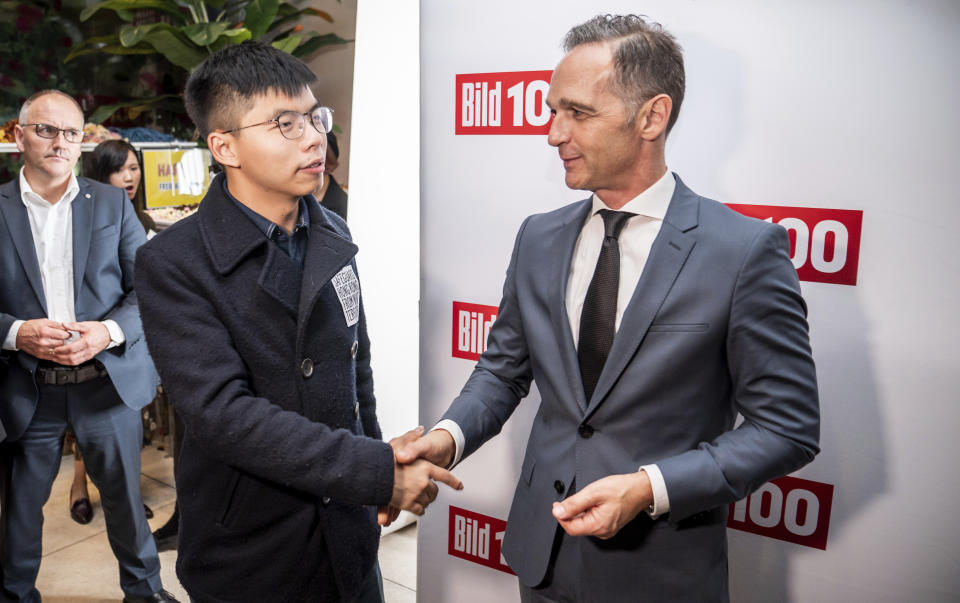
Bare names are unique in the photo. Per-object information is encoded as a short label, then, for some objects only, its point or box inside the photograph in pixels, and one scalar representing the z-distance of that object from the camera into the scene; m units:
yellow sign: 4.75
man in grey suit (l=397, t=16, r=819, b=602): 1.33
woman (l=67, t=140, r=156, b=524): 3.84
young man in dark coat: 1.42
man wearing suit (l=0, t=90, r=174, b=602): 2.62
